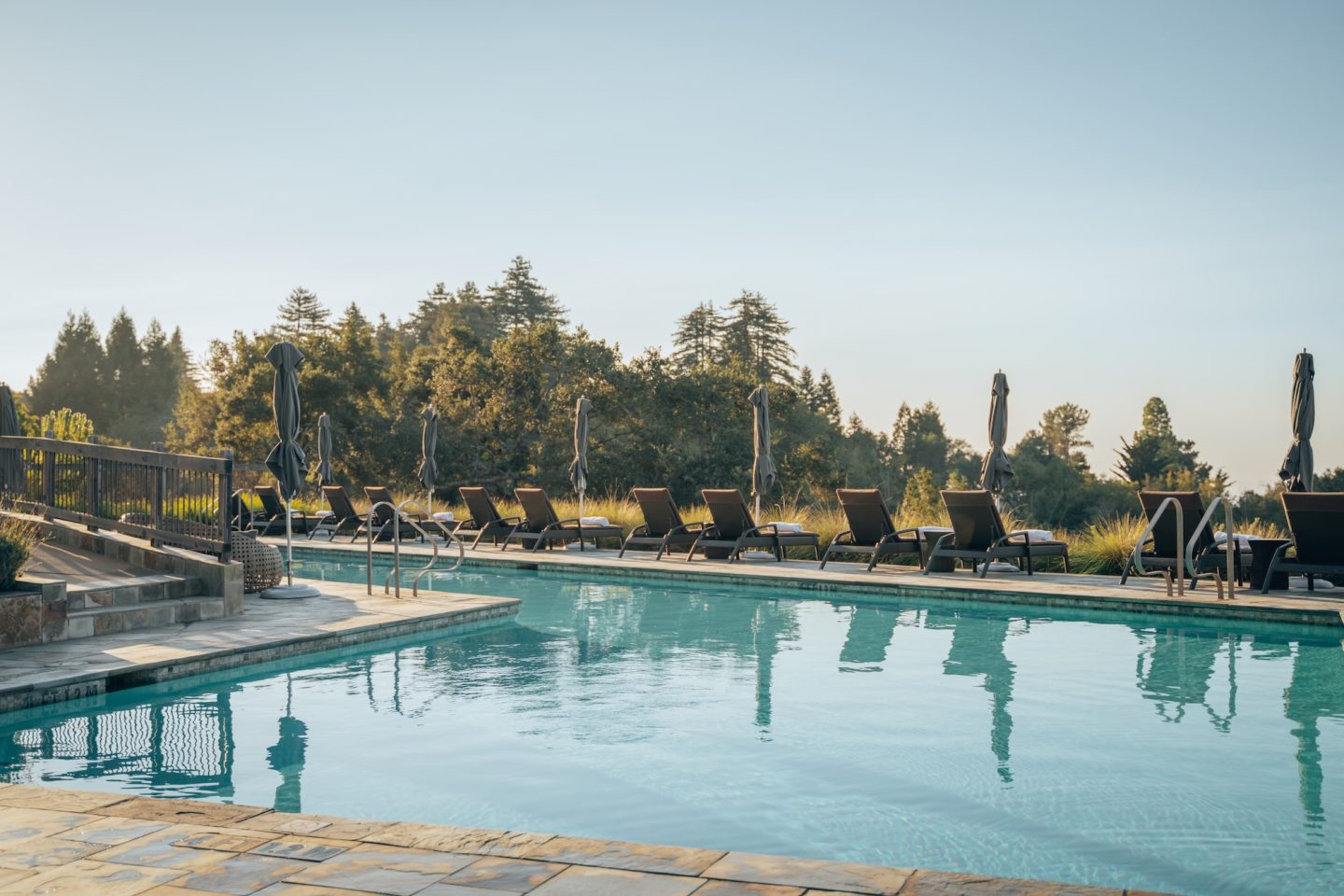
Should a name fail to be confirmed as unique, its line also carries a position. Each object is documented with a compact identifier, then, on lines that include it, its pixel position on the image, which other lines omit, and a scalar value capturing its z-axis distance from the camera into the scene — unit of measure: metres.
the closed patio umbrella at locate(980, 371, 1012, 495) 12.87
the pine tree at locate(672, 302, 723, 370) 60.56
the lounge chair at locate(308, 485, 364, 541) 18.16
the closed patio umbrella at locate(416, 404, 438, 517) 18.53
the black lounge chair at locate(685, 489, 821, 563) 13.09
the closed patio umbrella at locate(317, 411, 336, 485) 21.45
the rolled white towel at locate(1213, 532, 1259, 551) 10.54
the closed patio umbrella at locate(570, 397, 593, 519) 16.78
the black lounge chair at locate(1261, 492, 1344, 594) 9.33
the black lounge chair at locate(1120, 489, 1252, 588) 10.17
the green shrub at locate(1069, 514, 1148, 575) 12.05
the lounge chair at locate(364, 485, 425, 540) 17.30
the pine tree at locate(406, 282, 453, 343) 62.34
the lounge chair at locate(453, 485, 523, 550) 16.05
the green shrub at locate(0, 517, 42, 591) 6.97
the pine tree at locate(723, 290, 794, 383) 59.66
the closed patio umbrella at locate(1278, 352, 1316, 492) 11.71
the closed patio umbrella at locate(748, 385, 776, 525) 14.65
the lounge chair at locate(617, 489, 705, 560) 13.75
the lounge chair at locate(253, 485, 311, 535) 18.86
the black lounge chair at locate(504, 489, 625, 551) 15.09
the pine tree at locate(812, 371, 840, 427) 62.72
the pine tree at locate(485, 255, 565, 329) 57.84
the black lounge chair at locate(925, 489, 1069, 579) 11.38
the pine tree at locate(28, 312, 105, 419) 62.84
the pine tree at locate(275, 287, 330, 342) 63.12
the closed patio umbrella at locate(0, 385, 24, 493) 11.30
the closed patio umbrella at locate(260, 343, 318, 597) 10.34
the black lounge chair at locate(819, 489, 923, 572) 12.07
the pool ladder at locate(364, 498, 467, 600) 9.42
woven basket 10.02
